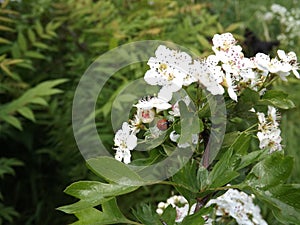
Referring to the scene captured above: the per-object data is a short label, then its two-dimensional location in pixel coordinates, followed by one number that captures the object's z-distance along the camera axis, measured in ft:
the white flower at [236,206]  1.01
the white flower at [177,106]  0.82
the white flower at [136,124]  0.85
